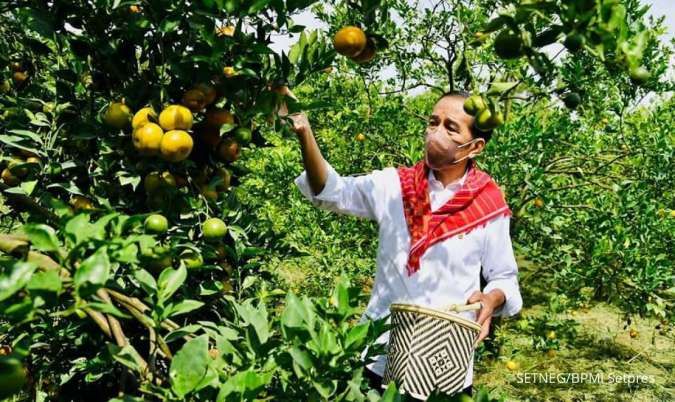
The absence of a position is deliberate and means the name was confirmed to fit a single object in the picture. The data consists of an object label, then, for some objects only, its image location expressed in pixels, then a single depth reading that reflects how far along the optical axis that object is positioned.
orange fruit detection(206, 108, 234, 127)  1.50
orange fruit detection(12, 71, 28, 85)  1.89
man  1.92
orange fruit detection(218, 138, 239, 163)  1.52
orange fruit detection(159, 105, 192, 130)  1.37
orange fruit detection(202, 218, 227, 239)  1.40
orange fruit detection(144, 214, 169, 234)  1.22
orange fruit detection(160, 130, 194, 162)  1.34
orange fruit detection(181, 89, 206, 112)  1.43
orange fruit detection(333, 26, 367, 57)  1.64
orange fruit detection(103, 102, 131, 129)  1.44
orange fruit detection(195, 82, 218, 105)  1.43
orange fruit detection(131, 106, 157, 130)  1.41
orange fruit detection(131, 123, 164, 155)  1.35
